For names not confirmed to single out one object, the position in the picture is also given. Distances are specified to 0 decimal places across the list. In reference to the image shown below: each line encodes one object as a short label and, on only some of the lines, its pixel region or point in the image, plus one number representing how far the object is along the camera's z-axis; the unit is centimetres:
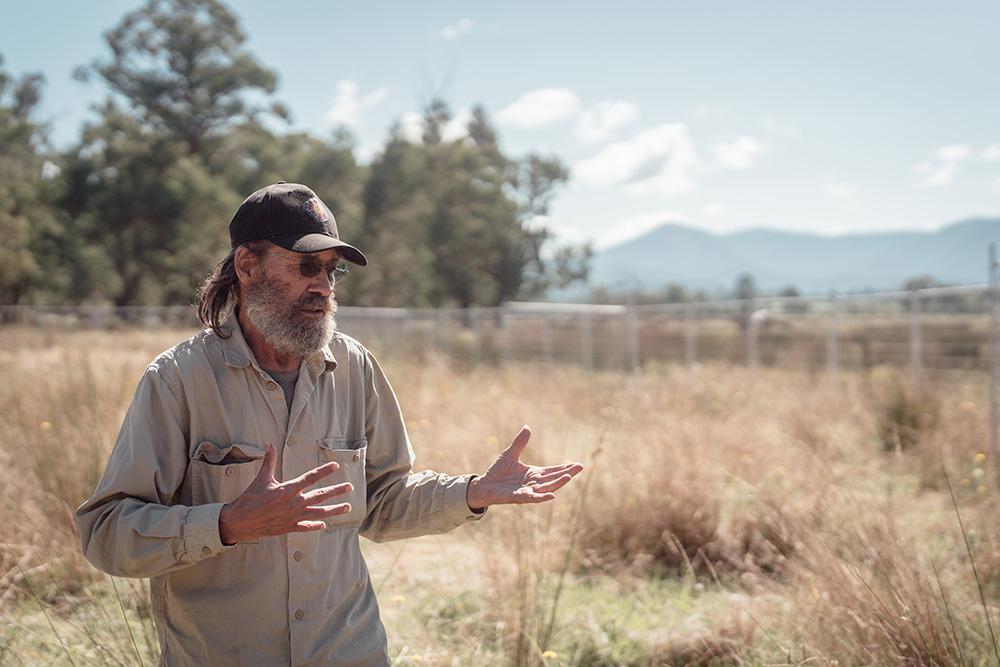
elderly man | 219
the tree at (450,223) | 3931
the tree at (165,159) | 3231
